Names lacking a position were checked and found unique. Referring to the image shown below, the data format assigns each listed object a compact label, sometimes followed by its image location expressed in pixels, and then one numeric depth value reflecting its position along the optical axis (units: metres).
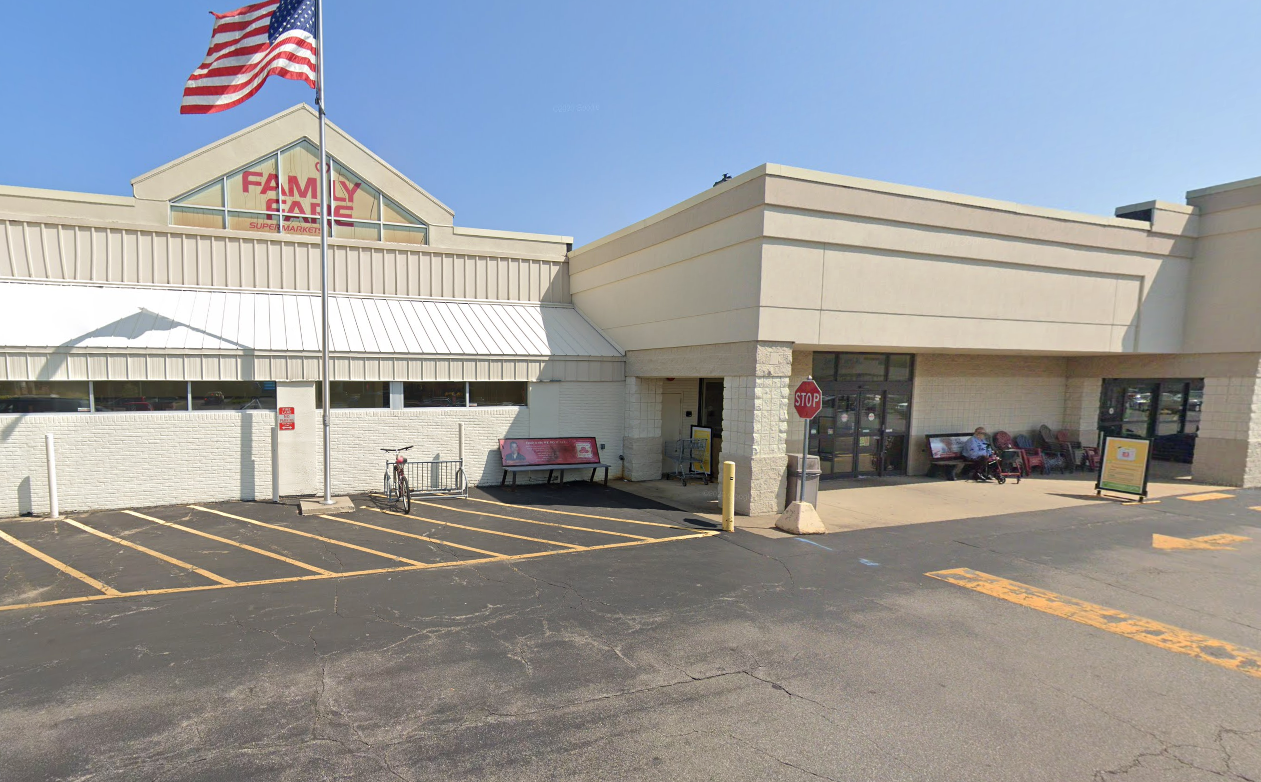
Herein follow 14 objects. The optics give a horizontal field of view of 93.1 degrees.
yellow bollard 10.73
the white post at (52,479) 11.04
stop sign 10.47
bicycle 11.81
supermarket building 11.56
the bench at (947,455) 16.11
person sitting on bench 15.80
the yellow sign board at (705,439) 15.30
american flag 10.39
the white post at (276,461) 12.62
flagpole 11.24
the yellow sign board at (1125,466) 13.32
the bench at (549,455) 14.43
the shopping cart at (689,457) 15.33
